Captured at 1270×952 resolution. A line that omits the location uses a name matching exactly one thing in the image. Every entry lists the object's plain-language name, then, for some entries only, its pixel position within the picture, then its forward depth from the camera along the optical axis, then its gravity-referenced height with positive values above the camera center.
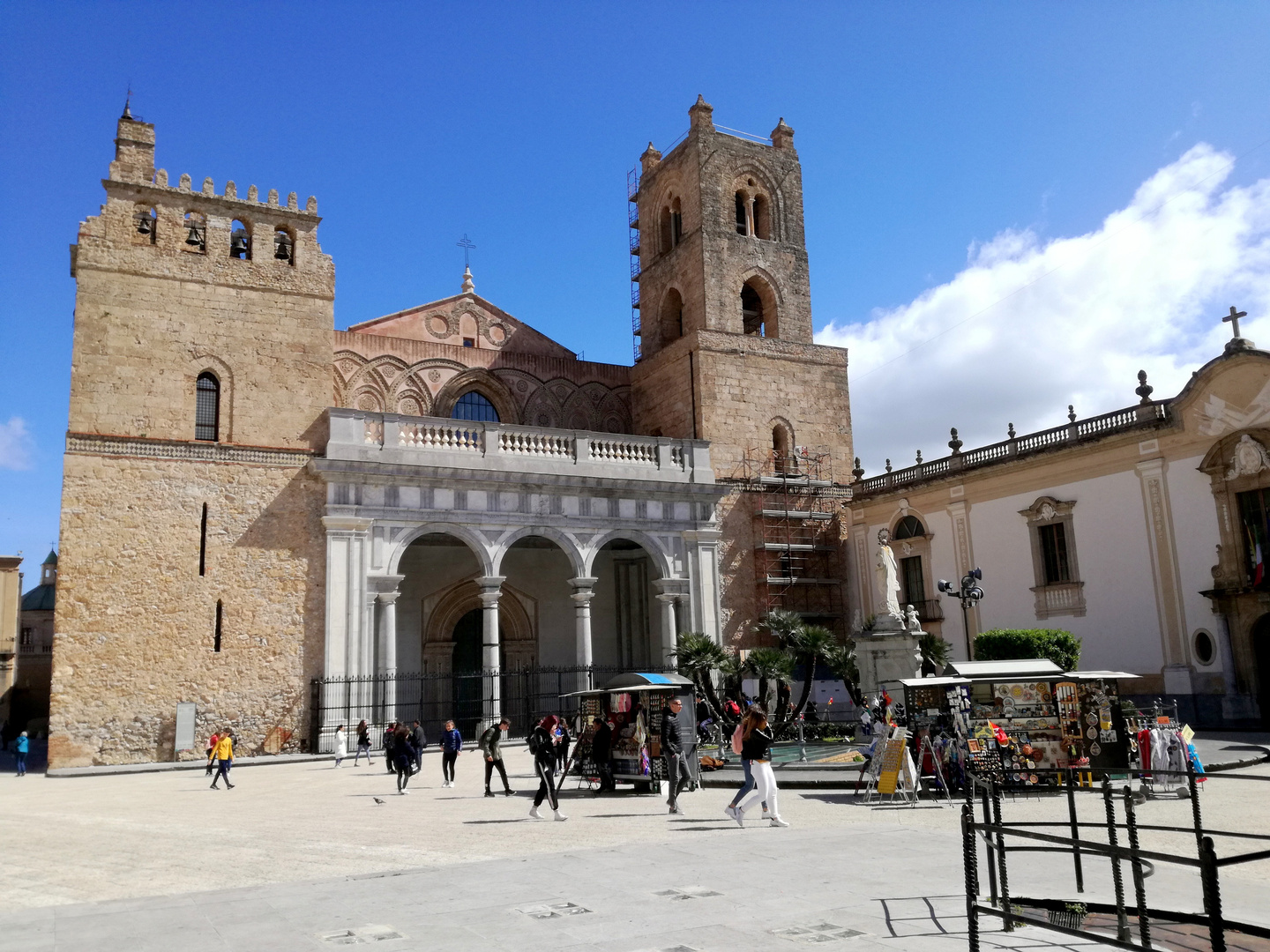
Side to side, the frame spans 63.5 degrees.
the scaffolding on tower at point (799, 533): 30.19 +3.75
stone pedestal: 19.33 +0.05
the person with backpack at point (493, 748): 14.81 -1.11
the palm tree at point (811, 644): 21.34 +0.31
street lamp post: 22.70 +1.41
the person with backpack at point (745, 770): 11.50 -1.22
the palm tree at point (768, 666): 20.77 -0.12
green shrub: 22.89 +0.12
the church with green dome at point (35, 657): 48.41 +1.66
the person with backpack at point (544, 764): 12.52 -1.15
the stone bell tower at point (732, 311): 30.67 +11.09
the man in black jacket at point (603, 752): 15.84 -1.29
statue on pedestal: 19.80 +1.37
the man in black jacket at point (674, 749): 13.00 -1.09
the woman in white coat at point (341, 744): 21.17 -1.39
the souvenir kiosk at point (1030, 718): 13.60 -0.88
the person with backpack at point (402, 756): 15.94 -1.25
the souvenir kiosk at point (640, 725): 15.44 -0.90
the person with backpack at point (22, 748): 22.43 -1.30
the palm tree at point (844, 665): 20.84 -0.13
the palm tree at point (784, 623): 23.02 +0.85
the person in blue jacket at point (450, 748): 16.92 -1.23
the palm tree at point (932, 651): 19.88 +0.07
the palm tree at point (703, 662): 21.25 +0.02
